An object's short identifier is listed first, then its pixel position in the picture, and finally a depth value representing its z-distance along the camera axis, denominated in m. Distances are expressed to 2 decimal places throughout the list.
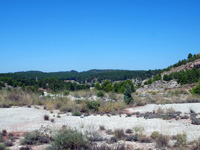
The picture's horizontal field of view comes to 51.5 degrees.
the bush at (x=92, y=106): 11.52
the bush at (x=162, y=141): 5.17
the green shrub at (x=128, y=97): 14.42
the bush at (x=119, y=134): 6.06
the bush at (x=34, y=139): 5.54
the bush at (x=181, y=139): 5.10
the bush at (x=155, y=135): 5.81
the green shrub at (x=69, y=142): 4.77
